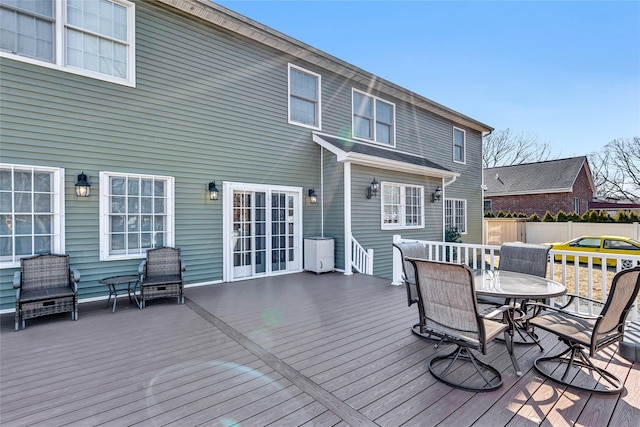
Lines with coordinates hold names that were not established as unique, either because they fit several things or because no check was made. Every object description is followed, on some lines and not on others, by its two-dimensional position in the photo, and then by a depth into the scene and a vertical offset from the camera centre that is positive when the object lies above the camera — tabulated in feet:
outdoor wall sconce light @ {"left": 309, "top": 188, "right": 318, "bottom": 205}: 26.03 +1.67
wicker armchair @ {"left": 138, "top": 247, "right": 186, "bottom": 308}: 16.30 -3.24
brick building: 63.93 +5.67
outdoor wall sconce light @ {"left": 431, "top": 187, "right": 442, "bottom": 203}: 33.40 +2.19
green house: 15.84 +4.54
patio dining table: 9.45 -2.37
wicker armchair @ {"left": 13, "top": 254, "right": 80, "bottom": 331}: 13.23 -3.20
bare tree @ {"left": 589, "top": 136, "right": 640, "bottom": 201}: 83.97 +12.70
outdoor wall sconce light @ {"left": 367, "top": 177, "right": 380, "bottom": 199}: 26.40 +2.26
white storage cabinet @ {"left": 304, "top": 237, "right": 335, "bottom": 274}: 24.35 -2.96
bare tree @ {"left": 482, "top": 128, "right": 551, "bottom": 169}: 95.14 +20.22
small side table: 15.70 -3.22
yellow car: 32.19 -3.38
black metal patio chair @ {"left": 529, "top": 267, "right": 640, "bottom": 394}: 8.05 -3.28
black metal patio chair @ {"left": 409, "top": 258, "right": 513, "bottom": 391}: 8.39 -2.94
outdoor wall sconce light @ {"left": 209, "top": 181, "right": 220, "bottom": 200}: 20.89 +1.72
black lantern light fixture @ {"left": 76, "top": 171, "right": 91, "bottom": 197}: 16.43 +1.67
